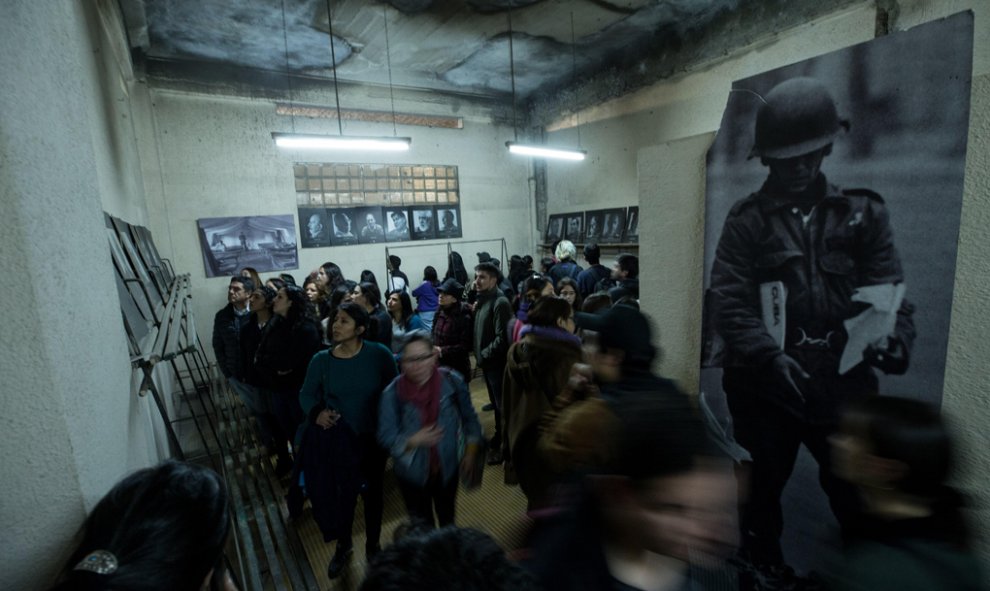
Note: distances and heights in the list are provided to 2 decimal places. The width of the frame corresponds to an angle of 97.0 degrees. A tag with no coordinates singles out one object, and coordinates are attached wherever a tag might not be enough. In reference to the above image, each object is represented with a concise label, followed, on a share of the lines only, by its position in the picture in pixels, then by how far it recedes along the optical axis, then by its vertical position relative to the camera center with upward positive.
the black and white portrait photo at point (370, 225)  8.41 +0.41
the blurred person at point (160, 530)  0.79 -0.54
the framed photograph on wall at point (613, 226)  8.42 +0.20
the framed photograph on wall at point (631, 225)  8.16 +0.19
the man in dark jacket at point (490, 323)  3.59 -0.67
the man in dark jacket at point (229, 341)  3.76 -0.77
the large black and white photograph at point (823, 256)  1.55 -0.12
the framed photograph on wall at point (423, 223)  8.95 +0.42
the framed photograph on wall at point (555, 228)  9.75 +0.23
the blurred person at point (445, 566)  0.63 -0.48
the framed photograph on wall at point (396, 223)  8.67 +0.43
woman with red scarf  2.26 -0.95
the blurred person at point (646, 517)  1.00 -0.67
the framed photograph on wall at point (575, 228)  9.23 +0.21
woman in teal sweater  2.56 -0.83
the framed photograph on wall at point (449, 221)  9.22 +0.46
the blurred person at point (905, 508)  0.97 -0.67
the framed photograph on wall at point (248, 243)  7.21 +0.13
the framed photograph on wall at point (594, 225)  8.80 +0.23
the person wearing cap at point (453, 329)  3.87 -0.76
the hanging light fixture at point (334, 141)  5.35 +1.34
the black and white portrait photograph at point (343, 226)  8.17 +0.39
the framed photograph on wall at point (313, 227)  7.93 +0.38
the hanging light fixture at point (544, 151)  6.46 +1.39
